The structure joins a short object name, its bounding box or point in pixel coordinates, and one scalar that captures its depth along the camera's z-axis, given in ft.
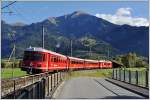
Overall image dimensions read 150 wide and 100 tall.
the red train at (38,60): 82.06
